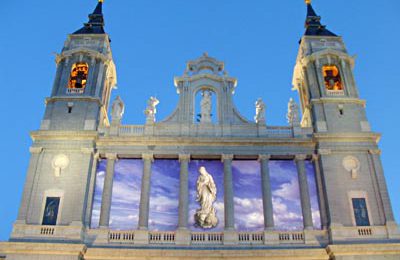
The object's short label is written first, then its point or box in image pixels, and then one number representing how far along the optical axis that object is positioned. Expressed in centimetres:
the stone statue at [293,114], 2789
